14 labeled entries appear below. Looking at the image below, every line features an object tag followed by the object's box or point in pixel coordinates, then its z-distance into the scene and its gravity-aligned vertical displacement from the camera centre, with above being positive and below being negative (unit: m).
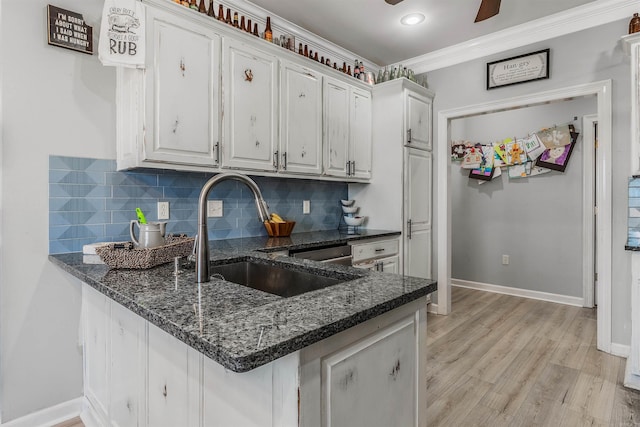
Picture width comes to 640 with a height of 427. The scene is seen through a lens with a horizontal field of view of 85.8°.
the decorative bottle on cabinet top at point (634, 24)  2.37 +1.31
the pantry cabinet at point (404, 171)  3.26 +0.40
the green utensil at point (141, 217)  1.61 -0.03
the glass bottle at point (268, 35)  2.55 +1.32
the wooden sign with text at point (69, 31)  1.79 +0.97
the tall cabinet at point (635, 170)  2.12 +0.28
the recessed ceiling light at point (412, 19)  2.79 +1.60
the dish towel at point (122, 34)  1.73 +0.91
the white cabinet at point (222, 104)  1.89 +0.70
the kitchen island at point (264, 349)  0.72 -0.36
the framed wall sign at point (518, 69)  2.93 +1.27
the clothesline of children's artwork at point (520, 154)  3.94 +0.73
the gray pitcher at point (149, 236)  1.46 -0.10
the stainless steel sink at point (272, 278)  1.36 -0.29
